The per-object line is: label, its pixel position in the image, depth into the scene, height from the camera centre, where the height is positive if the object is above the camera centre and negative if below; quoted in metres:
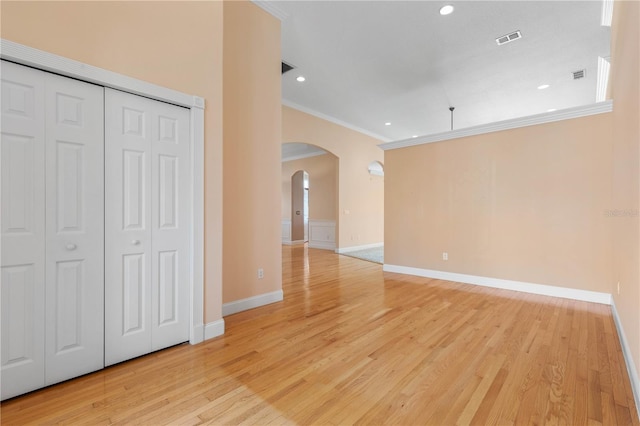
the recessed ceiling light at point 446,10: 3.26 +2.39
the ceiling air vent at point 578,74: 4.58 +2.29
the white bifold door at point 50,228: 1.70 -0.10
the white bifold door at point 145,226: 2.09 -0.10
